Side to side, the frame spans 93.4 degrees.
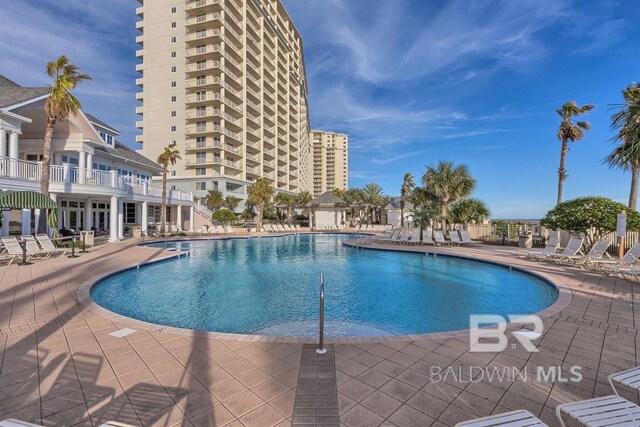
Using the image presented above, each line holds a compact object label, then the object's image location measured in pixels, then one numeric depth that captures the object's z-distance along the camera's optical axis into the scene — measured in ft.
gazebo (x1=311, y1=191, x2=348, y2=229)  134.00
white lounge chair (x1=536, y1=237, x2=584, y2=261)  38.68
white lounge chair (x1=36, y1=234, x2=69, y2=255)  40.40
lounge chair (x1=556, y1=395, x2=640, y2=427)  6.61
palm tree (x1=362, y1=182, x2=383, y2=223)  180.22
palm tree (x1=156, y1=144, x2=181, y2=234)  78.78
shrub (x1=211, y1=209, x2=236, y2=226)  102.94
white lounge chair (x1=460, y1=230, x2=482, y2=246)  61.77
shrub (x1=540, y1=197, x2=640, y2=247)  42.80
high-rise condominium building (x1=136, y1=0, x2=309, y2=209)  147.23
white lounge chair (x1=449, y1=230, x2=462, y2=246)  62.06
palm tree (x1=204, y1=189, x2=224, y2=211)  132.36
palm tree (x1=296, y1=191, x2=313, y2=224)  170.50
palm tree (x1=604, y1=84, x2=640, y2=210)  23.07
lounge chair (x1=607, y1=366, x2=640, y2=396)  8.19
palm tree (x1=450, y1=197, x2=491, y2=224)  77.36
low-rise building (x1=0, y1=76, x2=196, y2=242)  47.32
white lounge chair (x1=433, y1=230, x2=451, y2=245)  63.10
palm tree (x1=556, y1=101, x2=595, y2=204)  67.00
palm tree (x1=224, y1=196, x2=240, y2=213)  140.26
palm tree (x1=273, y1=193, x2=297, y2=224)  141.06
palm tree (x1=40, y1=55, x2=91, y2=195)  43.91
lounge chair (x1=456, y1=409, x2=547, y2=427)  6.58
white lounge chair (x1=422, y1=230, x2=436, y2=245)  64.39
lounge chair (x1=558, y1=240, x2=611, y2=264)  35.37
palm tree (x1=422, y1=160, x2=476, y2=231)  68.33
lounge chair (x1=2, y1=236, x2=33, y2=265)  36.01
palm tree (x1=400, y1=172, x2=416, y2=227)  103.31
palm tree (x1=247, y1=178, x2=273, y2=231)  109.29
